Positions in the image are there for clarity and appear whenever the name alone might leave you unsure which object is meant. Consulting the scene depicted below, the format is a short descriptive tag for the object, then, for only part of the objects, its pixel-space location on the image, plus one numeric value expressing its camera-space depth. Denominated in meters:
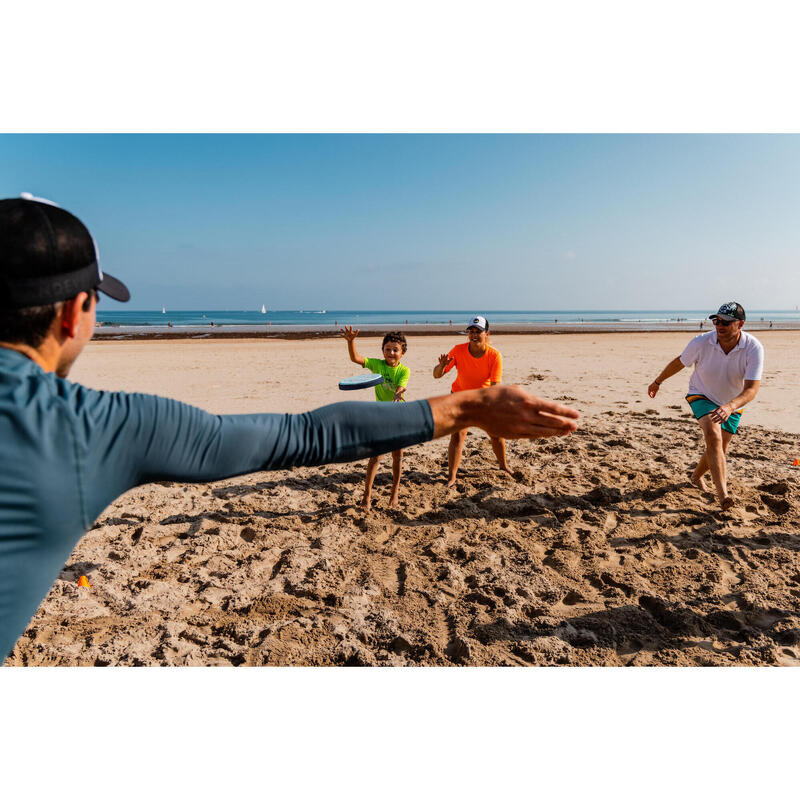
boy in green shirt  5.16
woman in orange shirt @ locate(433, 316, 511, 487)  5.52
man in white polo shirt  4.74
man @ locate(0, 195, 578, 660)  1.15
